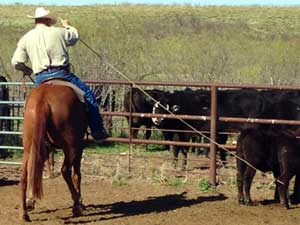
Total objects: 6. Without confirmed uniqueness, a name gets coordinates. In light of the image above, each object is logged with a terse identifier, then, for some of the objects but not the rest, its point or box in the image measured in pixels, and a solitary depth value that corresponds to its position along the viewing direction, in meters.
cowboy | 9.26
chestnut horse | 8.74
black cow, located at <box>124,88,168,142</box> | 15.53
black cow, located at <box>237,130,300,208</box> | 9.94
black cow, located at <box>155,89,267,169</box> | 14.40
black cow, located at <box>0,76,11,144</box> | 13.83
